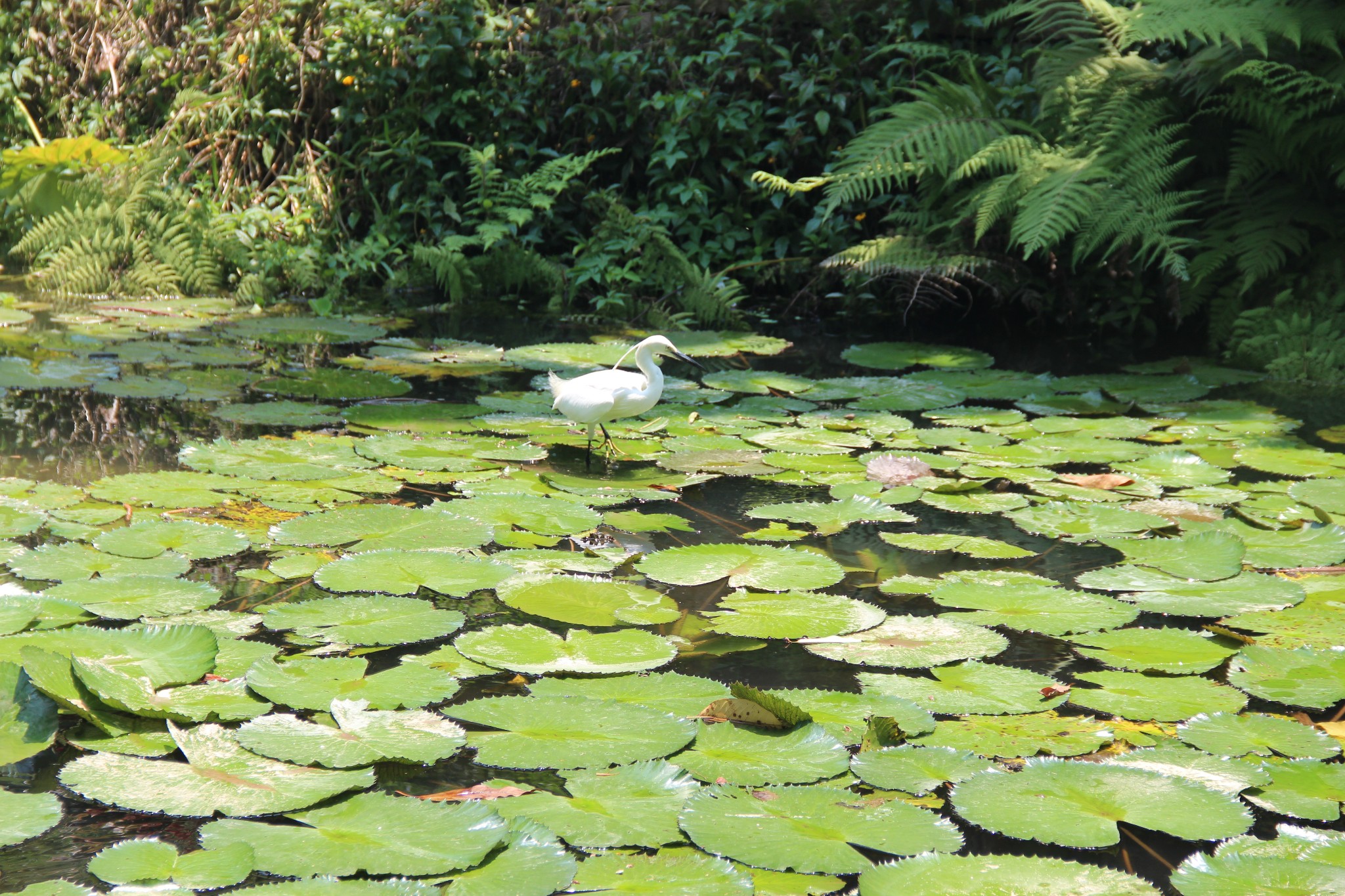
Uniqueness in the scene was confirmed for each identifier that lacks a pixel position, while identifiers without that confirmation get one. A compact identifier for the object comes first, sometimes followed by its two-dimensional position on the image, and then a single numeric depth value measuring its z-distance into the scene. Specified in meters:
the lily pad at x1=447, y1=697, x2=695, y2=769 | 5.66
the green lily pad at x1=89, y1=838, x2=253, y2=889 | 5.34
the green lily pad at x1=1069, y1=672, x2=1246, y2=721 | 5.86
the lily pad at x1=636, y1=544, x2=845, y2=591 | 6.35
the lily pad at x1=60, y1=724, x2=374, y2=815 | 5.50
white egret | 7.10
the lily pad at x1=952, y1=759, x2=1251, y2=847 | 5.51
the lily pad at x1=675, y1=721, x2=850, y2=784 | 5.64
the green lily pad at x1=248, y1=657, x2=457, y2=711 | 5.79
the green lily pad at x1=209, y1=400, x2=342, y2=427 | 7.52
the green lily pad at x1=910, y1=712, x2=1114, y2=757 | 5.74
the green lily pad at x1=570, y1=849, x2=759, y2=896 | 5.37
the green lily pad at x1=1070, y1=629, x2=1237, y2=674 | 6.02
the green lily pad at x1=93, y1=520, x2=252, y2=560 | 6.37
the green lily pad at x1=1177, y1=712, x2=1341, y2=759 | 5.73
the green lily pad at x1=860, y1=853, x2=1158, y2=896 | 5.38
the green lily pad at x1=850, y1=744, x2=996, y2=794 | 5.62
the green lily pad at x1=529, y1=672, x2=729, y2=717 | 5.85
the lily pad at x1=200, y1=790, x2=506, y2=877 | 5.38
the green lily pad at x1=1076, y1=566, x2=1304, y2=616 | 6.25
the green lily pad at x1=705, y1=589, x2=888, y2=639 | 6.14
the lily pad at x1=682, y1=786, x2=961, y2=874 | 5.44
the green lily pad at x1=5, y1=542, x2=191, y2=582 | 6.23
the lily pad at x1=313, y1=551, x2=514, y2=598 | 6.25
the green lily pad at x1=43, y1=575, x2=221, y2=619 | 6.08
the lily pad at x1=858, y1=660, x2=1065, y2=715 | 5.87
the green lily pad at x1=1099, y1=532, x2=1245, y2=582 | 6.42
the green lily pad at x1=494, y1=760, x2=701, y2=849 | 5.47
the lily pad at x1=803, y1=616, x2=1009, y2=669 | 6.02
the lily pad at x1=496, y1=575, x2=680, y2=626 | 6.17
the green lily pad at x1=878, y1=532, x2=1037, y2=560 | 6.59
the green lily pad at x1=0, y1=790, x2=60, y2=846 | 5.42
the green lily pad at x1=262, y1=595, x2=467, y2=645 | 6.04
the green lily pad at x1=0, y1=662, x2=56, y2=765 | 5.63
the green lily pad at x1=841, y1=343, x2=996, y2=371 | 8.89
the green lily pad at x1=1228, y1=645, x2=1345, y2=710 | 5.90
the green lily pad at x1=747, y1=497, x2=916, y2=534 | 6.73
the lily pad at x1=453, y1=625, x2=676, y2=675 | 5.96
